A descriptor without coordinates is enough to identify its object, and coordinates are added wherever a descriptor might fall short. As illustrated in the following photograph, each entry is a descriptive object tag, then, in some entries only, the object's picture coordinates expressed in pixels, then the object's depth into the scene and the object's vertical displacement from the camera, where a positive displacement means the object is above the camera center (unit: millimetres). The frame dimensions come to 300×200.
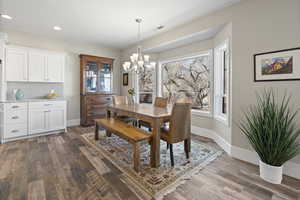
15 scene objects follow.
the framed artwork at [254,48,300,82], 1958 +501
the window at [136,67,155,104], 5109 +432
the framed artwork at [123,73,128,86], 5488 +748
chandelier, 2973 +758
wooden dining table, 2197 -352
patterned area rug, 1797 -1064
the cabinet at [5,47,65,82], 3525 +875
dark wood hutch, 4621 +374
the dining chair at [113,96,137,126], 3732 -108
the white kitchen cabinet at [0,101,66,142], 3289 -529
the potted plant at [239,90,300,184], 1830 -515
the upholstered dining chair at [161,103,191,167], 2221 -451
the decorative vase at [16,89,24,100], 3715 +65
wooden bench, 2092 -587
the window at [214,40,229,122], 3234 +411
